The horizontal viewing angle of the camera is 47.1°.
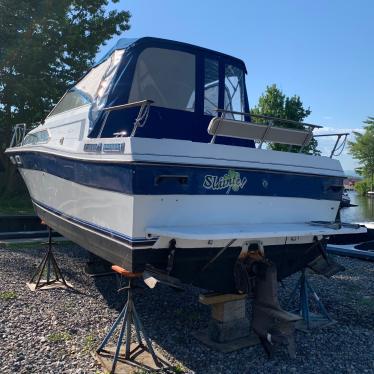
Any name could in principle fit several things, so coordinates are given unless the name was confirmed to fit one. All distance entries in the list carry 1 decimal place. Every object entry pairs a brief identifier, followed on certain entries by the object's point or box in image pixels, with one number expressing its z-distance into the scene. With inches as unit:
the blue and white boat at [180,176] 134.4
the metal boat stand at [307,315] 183.1
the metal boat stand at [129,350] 138.7
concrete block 159.8
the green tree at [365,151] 2178.9
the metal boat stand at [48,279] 217.6
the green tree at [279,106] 1202.6
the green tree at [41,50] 528.2
